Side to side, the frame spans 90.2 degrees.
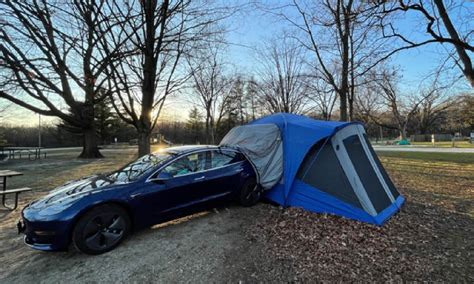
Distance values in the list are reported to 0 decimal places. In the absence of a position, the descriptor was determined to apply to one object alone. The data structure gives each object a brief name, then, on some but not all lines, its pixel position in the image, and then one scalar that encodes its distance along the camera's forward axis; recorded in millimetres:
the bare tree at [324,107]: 20778
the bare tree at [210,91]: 23906
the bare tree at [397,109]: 33625
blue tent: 4375
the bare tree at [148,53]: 6809
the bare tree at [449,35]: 6539
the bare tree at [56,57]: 5734
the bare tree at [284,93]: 19766
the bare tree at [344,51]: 9055
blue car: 3283
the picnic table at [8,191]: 5291
